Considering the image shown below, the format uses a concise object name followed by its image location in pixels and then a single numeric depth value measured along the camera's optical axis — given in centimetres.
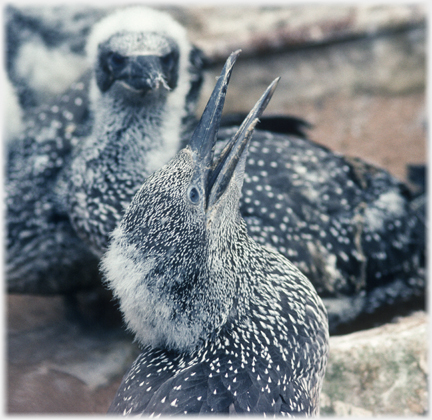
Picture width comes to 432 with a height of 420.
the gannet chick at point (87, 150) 456
